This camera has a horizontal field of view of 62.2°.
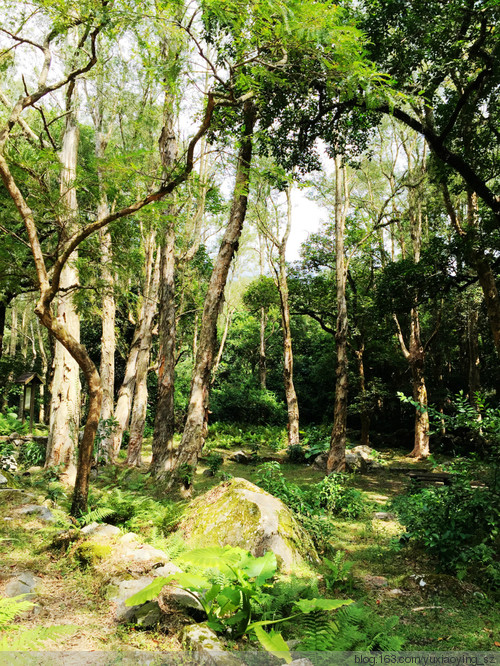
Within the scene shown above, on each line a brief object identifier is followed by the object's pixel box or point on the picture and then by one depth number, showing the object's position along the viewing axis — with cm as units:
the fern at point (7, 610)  247
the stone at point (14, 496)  596
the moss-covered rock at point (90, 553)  414
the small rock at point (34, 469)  869
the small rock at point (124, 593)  322
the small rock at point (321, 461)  1378
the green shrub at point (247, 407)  2333
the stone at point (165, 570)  384
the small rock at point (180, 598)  324
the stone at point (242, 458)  1525
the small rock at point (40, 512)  537
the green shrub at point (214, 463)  1163
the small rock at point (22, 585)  343
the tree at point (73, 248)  480
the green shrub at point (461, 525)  431
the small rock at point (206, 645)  257
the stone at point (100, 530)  466
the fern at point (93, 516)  484
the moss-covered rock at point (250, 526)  480
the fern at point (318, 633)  280
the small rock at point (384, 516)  753
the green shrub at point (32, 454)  957
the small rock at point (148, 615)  313
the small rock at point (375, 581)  456
